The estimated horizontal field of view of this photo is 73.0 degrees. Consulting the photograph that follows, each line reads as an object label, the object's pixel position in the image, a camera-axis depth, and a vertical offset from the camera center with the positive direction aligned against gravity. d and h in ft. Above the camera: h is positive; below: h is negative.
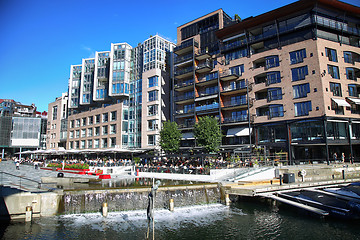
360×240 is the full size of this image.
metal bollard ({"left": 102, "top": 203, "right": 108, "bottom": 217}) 49.94 -11.82
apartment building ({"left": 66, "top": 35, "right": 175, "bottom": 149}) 174.19 +43.62
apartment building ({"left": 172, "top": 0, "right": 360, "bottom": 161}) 110.42 +34.52
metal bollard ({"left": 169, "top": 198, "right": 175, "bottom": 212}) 54.85 -12.21
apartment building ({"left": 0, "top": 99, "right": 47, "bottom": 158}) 298.76 +28.47
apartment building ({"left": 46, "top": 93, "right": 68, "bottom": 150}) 245.86 +30.42
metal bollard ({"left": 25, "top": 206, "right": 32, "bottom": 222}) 46.13 -11.48
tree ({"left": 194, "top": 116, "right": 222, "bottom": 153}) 118.83 +7.60
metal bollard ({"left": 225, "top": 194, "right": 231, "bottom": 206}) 61.90 -12.85
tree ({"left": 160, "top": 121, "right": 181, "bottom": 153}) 136.77 +6.99
